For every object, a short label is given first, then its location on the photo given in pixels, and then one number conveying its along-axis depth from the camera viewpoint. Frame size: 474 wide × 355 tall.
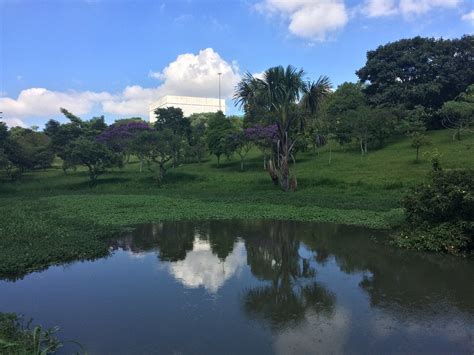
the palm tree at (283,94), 23.45
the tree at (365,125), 37.62
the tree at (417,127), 31.94
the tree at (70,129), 46.25
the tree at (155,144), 34.00
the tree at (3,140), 34.91
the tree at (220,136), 37.81
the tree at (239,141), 35.88
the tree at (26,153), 38.69
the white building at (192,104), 117.56
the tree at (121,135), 38.00
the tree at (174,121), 50.97
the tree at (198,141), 45.40
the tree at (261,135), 32.91
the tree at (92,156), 34.78
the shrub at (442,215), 11.24
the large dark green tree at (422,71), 42.00
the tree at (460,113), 32.38
